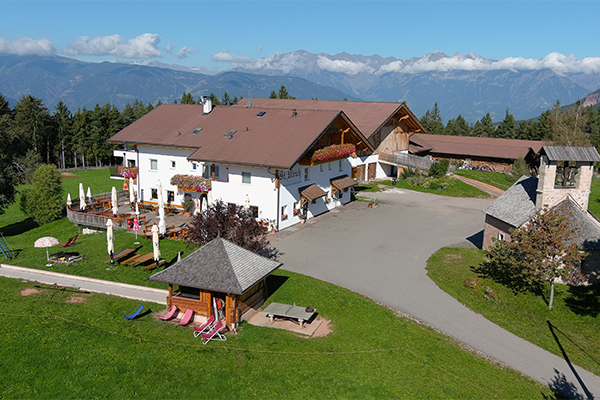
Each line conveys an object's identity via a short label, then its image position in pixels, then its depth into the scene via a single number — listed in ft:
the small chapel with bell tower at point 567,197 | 71.67
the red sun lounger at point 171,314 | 57.31
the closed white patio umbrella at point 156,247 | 74.08
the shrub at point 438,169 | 160.45
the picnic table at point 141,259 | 75.88
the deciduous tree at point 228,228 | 71.02
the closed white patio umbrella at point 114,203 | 105.67
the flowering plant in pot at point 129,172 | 123.75
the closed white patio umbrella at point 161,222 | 94.22
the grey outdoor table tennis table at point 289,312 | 57.26
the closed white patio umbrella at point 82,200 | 113.09
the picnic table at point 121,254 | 77.97
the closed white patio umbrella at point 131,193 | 123.71
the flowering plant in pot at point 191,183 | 107.44
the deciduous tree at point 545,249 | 64.87
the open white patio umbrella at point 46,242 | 81.25
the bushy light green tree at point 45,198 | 121.60
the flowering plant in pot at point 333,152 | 107.69
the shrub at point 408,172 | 164.11
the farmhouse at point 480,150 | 192.25
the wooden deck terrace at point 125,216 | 100.43
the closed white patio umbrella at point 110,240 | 75.46
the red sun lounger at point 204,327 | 53.72
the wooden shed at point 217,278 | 55.62
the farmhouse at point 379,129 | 162.81
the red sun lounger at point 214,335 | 52.70
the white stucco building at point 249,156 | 101.91
